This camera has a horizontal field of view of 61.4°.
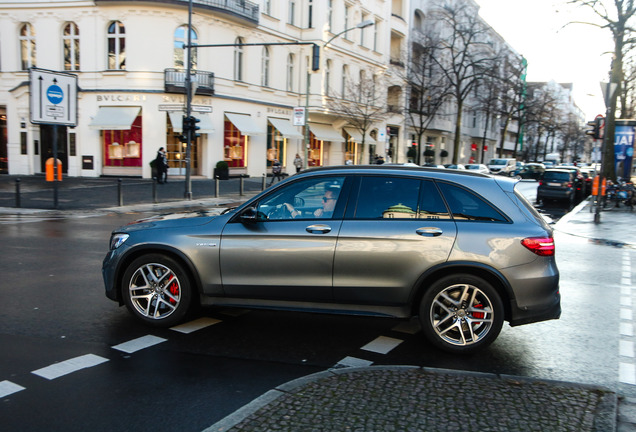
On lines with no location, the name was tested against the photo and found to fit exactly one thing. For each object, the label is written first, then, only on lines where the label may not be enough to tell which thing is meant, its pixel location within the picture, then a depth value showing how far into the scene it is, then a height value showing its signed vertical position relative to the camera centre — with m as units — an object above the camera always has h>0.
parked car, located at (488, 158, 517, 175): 50.31 -0.03
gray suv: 4.83 -0.90
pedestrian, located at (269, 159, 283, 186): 27.75 -0.79
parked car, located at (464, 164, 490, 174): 41.58 -0.22
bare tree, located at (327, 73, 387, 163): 38.41 +3.98
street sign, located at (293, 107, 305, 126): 24.92 +1.86
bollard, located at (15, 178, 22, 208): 16.86 -1.75
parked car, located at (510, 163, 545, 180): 47.06 -0.37
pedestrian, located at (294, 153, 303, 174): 29.28 -0.35
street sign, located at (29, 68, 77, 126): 17.28 +1.55
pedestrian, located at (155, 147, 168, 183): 26.22 -0.82
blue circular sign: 17.71 +1.66
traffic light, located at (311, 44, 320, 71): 21.73 +4.08
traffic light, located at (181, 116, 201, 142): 21.27 +1.04
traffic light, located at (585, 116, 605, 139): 18.05 +1.46
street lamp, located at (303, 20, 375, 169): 27.17 +4.13
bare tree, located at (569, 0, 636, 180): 24.17 +6.38
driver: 5.14 -0.46
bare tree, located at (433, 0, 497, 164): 43.99 +11.90
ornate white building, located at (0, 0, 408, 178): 28.69 +3.93
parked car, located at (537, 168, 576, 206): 24.59 -0.80
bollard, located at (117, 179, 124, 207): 18.06 -1.71
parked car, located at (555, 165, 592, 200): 29.56 -0.94
